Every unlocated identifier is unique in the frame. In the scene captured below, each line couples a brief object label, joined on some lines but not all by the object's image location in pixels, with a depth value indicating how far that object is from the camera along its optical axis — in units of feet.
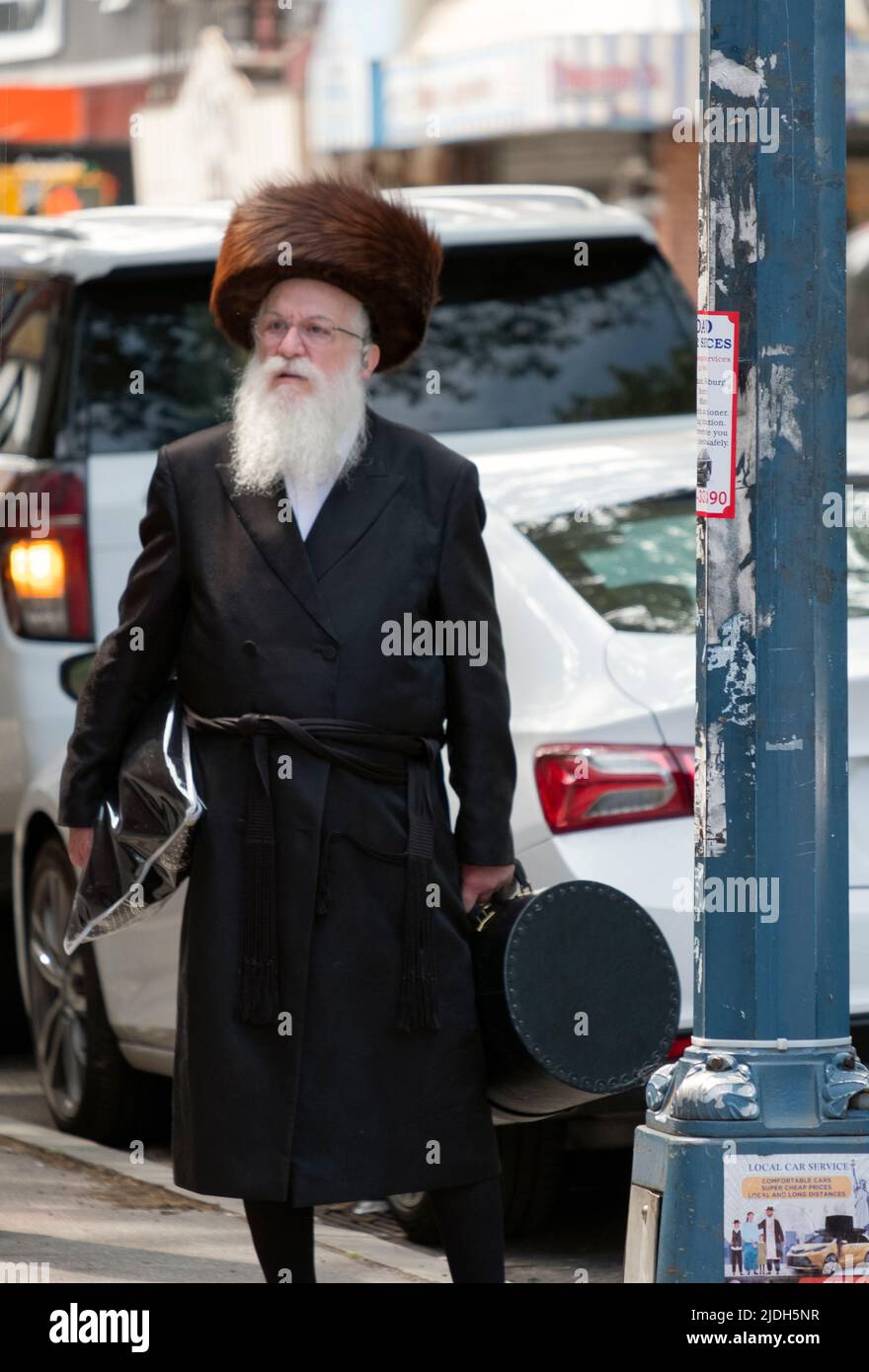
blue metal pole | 24.88
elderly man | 27.02
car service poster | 24.52
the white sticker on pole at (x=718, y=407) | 24.99
